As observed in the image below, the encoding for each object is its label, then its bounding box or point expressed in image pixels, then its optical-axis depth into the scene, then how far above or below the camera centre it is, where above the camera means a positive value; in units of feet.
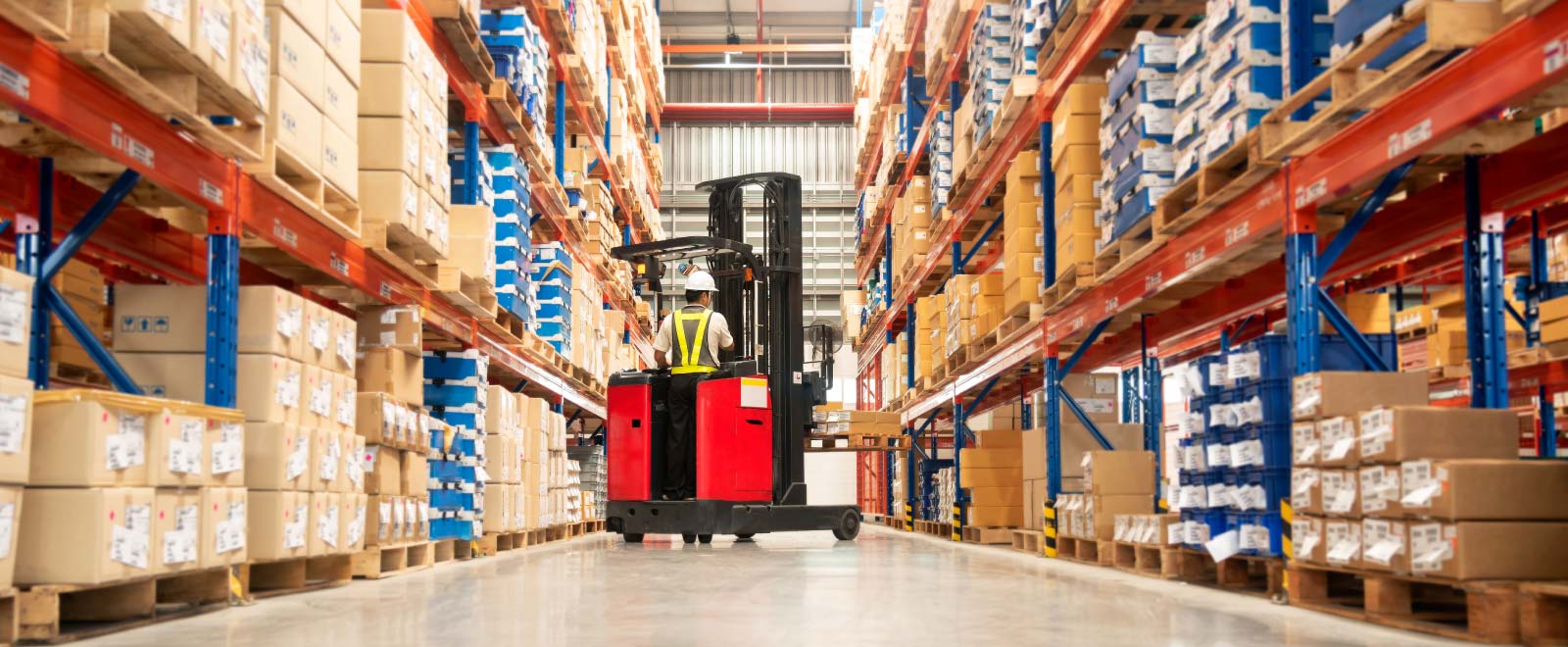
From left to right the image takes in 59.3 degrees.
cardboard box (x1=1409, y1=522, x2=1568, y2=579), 12.96 -1.20
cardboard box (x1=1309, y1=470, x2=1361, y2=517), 14.82 -0.74
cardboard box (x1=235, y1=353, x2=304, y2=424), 16.99 +0.52
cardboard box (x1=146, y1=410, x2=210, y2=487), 13.62 -0.20
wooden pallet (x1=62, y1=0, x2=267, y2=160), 12.46 +3.64
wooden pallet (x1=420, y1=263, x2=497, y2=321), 25.48 +2.71
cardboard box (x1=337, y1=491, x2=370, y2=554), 19.30 -1.29
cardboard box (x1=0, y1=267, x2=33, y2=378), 11.71 +0.93
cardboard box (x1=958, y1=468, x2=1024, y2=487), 37.58 -1.38
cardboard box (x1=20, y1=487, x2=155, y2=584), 12.41 -0.96
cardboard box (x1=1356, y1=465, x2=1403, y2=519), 14.01 -0.68
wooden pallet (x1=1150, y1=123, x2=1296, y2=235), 17.13 +3.33
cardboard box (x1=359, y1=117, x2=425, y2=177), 21.77 +4.51
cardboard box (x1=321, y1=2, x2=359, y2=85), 19.30 +5.55
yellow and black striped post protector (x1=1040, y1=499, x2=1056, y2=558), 28.99 -2.04
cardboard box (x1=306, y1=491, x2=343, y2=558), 18.17 -1.28
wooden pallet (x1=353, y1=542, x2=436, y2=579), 20.94 -2.15
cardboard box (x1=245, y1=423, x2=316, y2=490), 17.04 -0.32
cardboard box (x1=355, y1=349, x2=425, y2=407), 22.57 +0.94
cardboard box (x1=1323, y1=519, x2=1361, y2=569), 14.74 -1.28
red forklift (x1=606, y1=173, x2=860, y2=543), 32.22 +0.47
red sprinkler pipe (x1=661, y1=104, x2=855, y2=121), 82.43 +18.96
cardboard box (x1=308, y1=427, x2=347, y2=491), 18.17 -0.43
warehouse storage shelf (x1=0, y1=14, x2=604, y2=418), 12.32 +2.79
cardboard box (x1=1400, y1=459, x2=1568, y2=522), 13.12 -0.63
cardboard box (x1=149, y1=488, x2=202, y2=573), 13.67 -1.02
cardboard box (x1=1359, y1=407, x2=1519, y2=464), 13.94 -0.09
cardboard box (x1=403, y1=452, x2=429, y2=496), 23.12 -0.77
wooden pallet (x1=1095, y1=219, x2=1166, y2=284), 22.39 +3.04
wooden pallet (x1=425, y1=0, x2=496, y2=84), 25.14 +7.55
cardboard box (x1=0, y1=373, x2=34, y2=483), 11.39 +0.02
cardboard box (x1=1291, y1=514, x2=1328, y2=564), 15.65 -1.31
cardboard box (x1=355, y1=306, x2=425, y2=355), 23.72 +1.74
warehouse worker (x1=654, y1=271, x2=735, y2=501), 32.73 +1.50
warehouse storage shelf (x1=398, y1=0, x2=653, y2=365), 25.00 +6.92
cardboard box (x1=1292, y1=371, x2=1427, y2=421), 15.56 +0.38
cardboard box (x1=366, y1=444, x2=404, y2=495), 21.43 -0.66
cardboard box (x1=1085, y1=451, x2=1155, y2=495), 24.99 -0.84
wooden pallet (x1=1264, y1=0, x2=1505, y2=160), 13.06 +3.73
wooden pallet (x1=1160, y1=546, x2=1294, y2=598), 17.49 -2.10
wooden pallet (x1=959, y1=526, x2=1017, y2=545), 37.40 -2.97
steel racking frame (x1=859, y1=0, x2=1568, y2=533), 13.28 +2.70
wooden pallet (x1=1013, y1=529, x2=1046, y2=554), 31.85 -2.68
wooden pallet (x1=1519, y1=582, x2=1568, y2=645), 11.96 -1.67
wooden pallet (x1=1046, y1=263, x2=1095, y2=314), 25.79 +2.73
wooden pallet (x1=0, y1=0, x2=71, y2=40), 11.51 +3.52
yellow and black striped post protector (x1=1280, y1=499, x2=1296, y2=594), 16.94 -1.33
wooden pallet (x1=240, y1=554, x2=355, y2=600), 18.03 -1.96
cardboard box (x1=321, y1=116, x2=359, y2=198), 19.30 +3.88
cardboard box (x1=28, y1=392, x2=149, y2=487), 12.48 -0.12
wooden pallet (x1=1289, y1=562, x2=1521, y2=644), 12.48 -1.92
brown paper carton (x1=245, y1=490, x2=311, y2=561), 16.93 -1.17
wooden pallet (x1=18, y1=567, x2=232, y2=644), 12.22 -1.75
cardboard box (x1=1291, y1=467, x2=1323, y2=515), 15.70 -0.76
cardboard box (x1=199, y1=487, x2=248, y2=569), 14.75 -1.06
